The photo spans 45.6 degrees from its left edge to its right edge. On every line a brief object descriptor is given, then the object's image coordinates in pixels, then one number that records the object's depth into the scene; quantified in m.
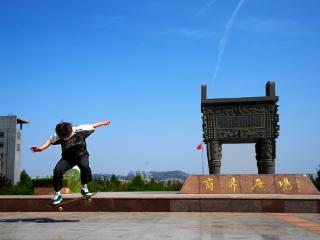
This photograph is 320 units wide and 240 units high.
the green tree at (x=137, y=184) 24.32
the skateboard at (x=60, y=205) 7.75
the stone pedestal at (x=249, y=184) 15.05
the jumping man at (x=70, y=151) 7.75
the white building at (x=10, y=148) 64.50
